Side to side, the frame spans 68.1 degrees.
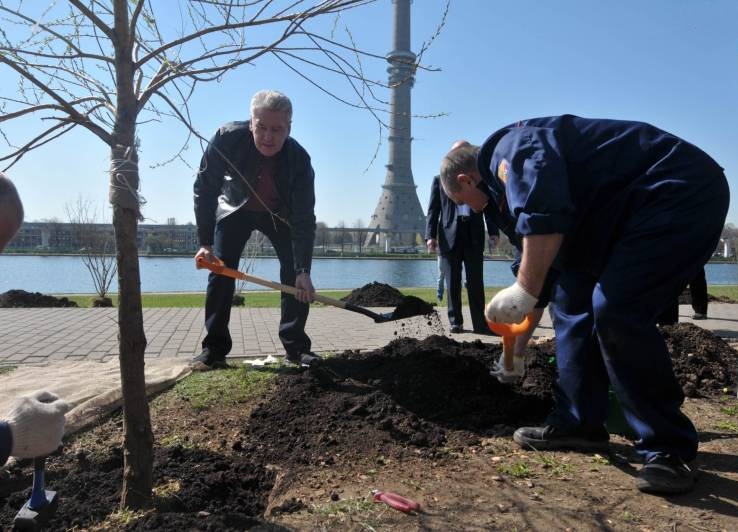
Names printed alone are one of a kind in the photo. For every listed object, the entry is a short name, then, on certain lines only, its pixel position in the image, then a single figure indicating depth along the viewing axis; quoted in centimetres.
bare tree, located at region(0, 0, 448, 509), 193
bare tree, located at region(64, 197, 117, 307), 1345
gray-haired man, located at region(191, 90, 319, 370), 432
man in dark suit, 653
